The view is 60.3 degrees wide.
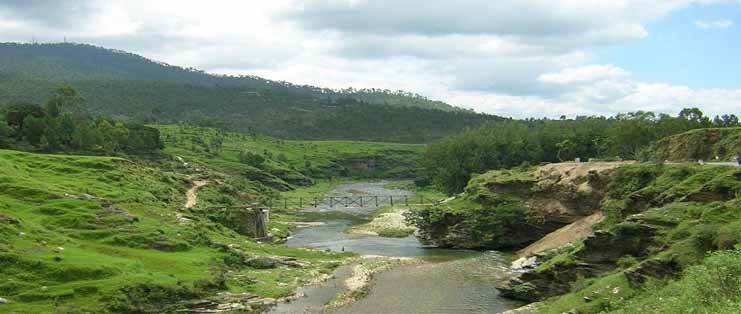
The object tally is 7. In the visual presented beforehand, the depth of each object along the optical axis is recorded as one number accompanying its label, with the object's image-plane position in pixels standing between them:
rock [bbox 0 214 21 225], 53.97
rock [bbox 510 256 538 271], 61.78
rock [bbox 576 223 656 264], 44.91
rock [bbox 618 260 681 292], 36.41
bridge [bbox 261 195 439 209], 135.38
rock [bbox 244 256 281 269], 65.12
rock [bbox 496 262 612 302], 47.81
